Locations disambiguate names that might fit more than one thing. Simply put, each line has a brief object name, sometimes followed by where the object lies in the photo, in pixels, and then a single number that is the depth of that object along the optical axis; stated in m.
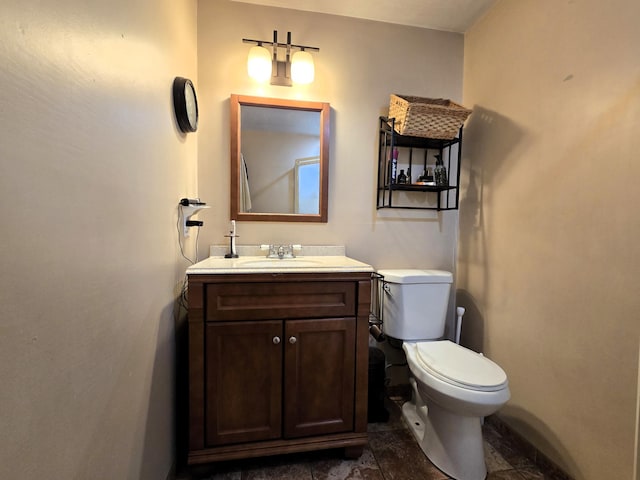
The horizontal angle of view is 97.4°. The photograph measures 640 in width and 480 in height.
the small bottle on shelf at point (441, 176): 1.76
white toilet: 1.16
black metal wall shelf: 1.76
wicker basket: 1.57
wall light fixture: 1.58
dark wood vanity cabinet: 1.19
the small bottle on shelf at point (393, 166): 1.70
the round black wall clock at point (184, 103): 1.20
